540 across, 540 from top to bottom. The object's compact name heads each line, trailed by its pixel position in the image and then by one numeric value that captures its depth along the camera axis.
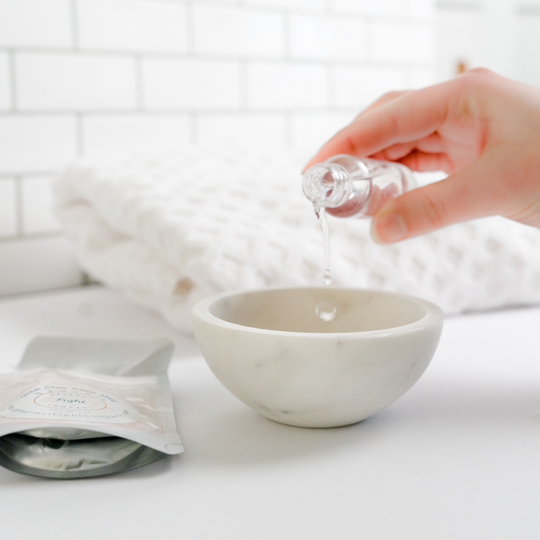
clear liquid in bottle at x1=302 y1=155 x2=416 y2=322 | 0.47
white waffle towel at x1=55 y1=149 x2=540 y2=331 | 0.63
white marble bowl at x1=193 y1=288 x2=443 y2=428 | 0.38
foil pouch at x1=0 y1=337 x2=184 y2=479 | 0.36
